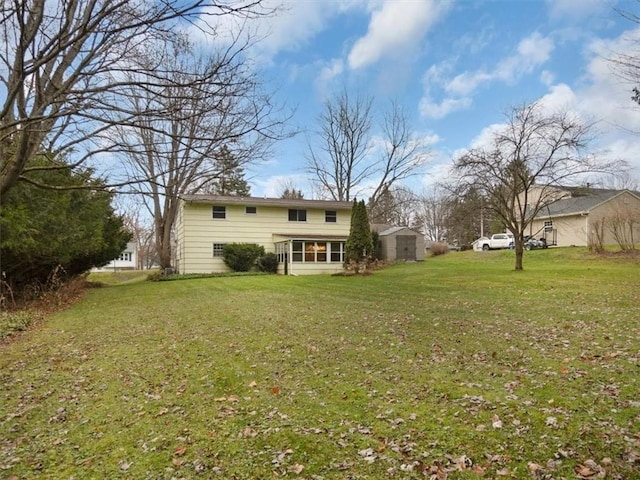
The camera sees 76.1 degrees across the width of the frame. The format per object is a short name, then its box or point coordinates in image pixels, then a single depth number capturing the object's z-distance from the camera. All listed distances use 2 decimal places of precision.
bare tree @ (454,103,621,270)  16.03
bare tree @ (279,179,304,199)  44.38
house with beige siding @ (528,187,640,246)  28.61
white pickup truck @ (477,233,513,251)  33.53
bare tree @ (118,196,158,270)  50.81
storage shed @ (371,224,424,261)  29.16
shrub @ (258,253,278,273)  24.19
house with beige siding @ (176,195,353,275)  23.78
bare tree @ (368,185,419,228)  36.34
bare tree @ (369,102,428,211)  32.31
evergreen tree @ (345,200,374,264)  20.83
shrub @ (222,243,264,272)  23.71
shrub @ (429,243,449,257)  33.88
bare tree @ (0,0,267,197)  5.50
